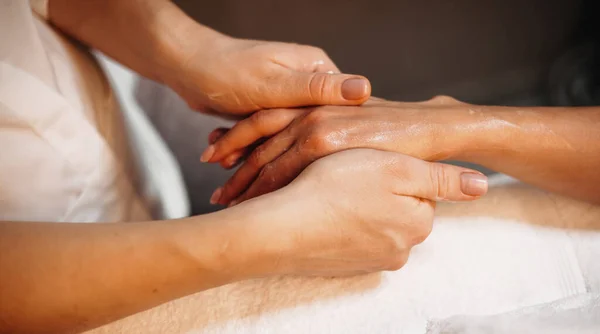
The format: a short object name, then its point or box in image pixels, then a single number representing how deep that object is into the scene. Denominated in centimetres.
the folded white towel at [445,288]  56
